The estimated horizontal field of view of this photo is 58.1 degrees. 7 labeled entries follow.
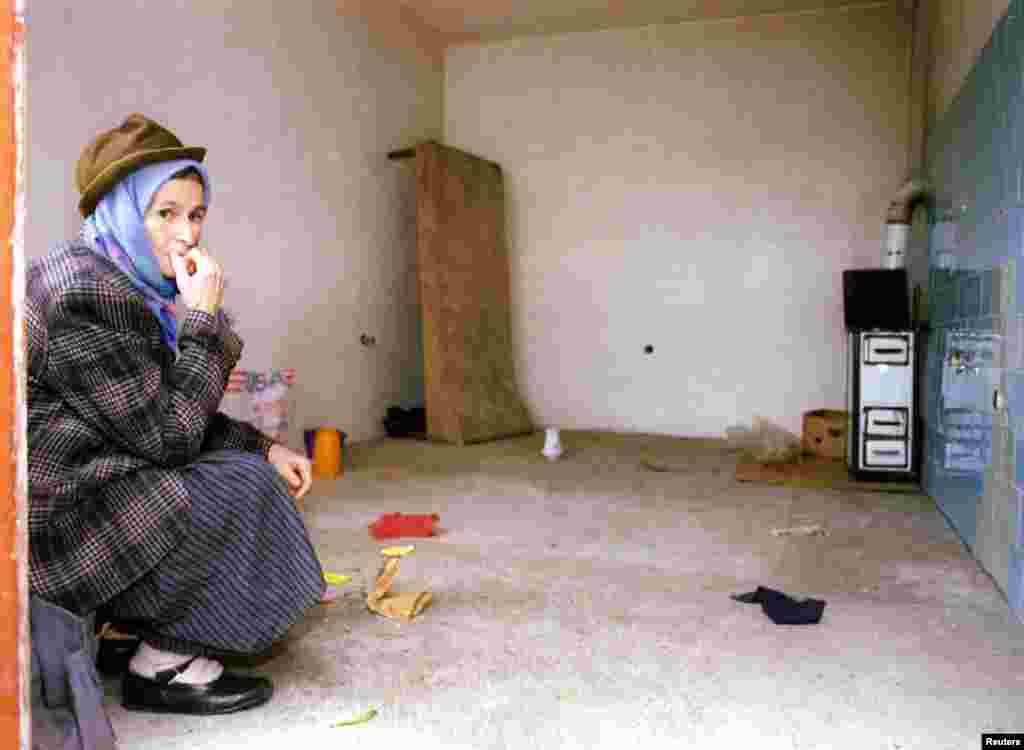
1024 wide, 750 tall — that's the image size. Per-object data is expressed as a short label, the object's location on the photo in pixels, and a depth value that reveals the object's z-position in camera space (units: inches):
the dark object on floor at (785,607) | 87.7
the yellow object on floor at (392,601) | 89.1
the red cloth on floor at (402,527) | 123.9
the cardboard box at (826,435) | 189.5
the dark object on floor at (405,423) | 217.3
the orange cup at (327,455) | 169.5
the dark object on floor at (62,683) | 52.1
